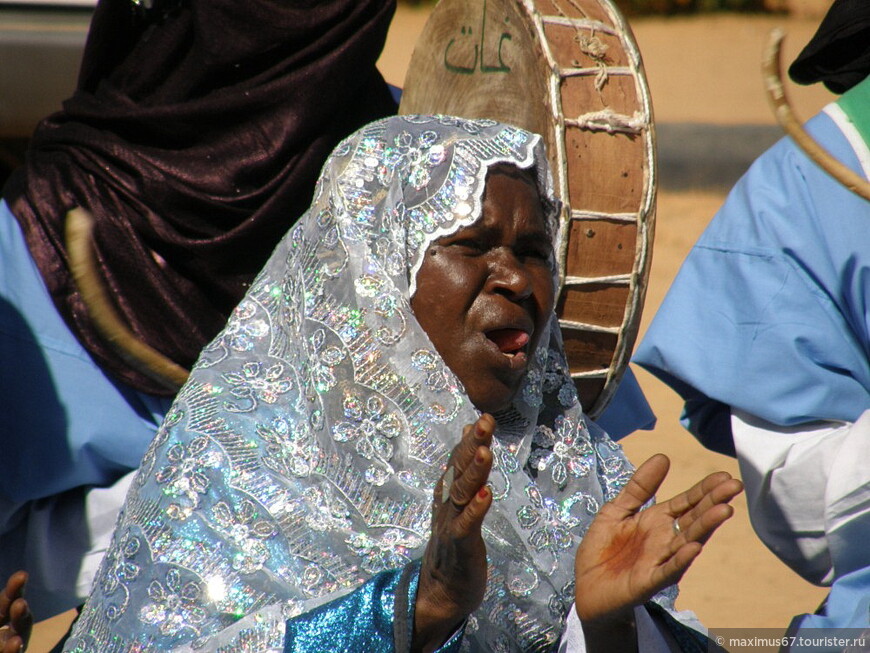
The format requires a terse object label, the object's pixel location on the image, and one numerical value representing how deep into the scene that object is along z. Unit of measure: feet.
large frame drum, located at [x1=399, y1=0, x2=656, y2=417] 21.72
